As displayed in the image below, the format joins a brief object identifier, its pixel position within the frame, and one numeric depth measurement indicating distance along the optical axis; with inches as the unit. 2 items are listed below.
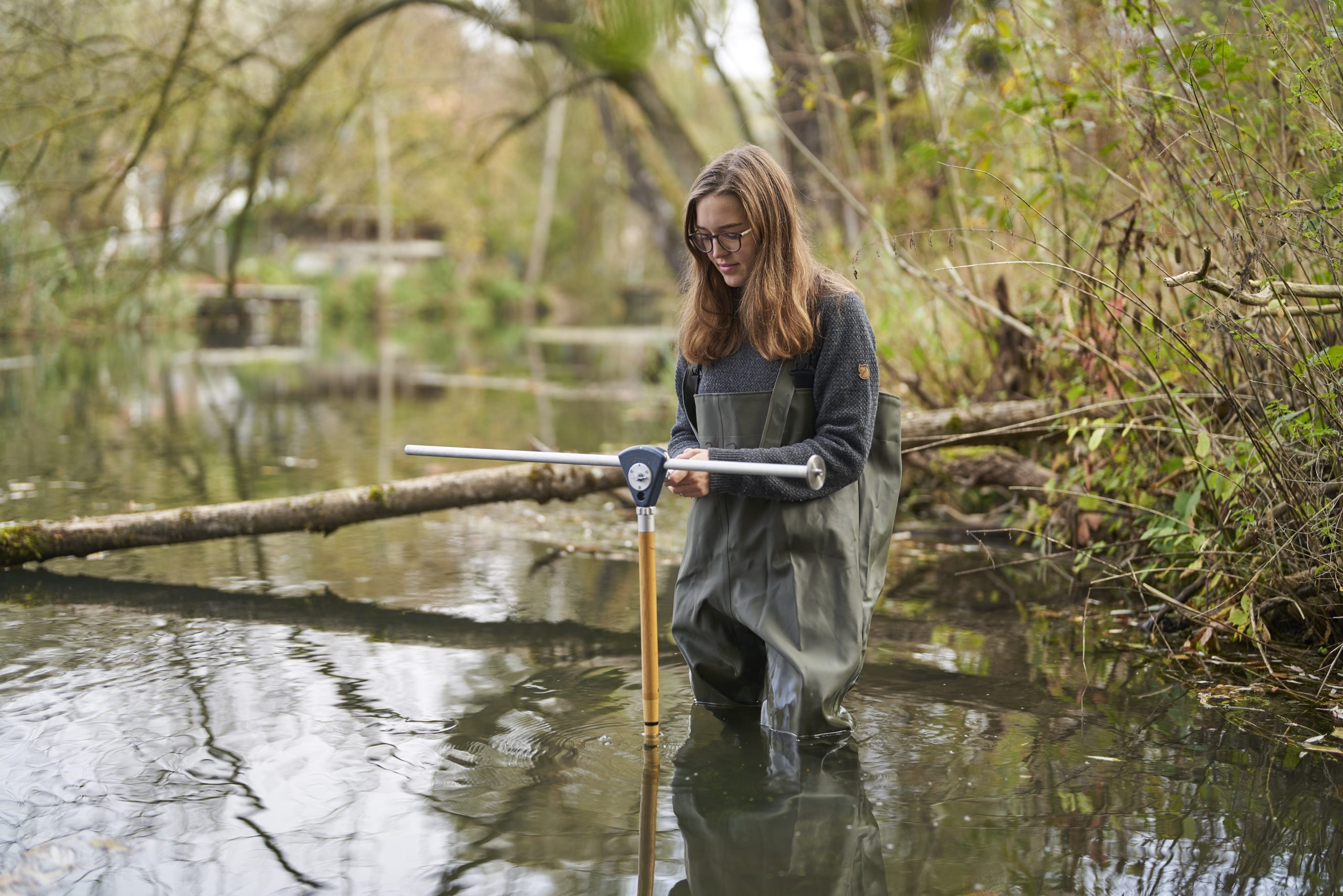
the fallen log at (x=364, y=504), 209.8
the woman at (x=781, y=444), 123.6
